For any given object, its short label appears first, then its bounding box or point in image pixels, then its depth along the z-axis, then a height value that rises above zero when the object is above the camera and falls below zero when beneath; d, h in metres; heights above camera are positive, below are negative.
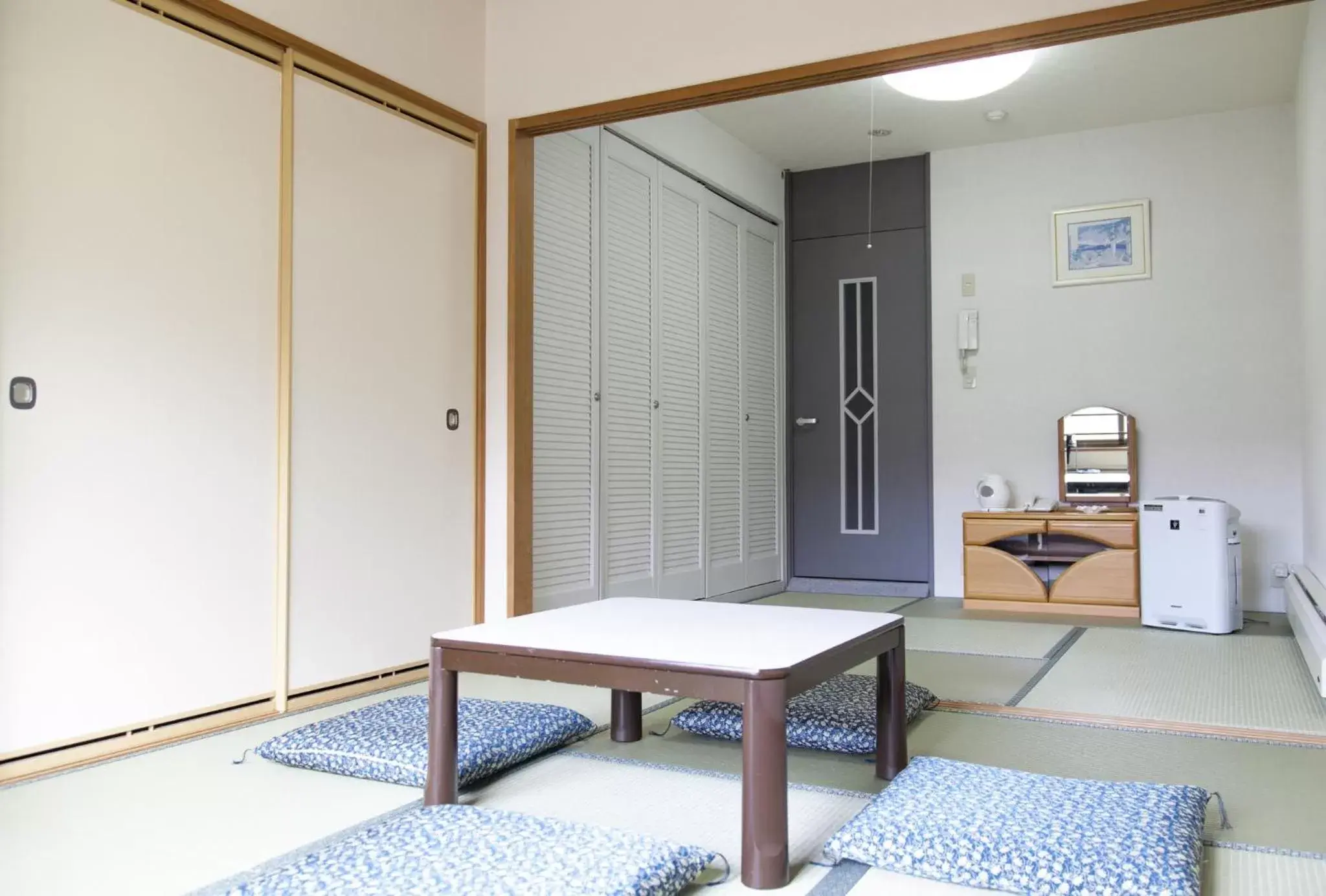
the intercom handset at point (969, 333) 6.15 +0.79
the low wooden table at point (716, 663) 1.76 -0.38
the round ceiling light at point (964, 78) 4.05 +1.55
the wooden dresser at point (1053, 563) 5.42 -0.54
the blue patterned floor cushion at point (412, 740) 2.35 -0.67
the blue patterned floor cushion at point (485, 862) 1.61 -0.66
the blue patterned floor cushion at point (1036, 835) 1.66 -0.66
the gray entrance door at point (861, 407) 6.36 +0.36
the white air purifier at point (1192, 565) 4.80 -0.49
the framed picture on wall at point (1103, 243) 5.79 +1.27
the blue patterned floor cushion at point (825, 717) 2.58 -0.67
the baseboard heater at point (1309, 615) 3.33 -0.58
